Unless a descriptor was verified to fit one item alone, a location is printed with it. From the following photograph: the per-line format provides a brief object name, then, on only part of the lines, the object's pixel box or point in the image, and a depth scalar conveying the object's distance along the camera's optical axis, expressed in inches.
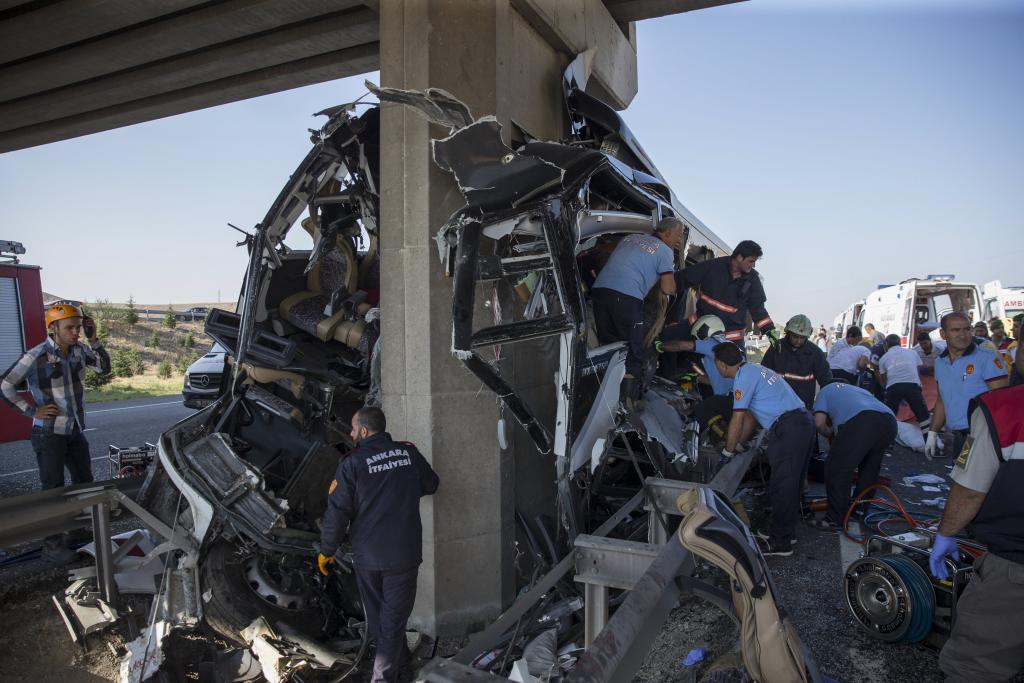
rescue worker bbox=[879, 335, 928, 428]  342.1
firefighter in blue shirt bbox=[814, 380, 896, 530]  197.8
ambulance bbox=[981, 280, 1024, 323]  497.4
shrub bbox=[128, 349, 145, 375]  1032.2
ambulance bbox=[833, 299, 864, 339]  654.4
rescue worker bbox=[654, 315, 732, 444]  216.5
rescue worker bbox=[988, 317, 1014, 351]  411.0
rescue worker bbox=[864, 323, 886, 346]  505.5
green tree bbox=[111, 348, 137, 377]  968.9
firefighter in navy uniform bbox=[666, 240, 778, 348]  226.8
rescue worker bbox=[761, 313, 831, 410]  235.5
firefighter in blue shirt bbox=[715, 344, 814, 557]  178.5
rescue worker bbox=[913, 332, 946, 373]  416.1
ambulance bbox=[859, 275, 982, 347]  493.7
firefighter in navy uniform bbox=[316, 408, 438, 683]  130.3
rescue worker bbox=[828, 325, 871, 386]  381.4
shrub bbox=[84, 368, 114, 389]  836.0
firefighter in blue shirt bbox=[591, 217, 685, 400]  186.5
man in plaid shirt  199.8
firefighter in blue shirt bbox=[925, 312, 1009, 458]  220.8
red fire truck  357.4
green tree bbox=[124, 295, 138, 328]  1339.8
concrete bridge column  150.7
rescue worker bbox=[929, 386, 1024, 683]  98.5
